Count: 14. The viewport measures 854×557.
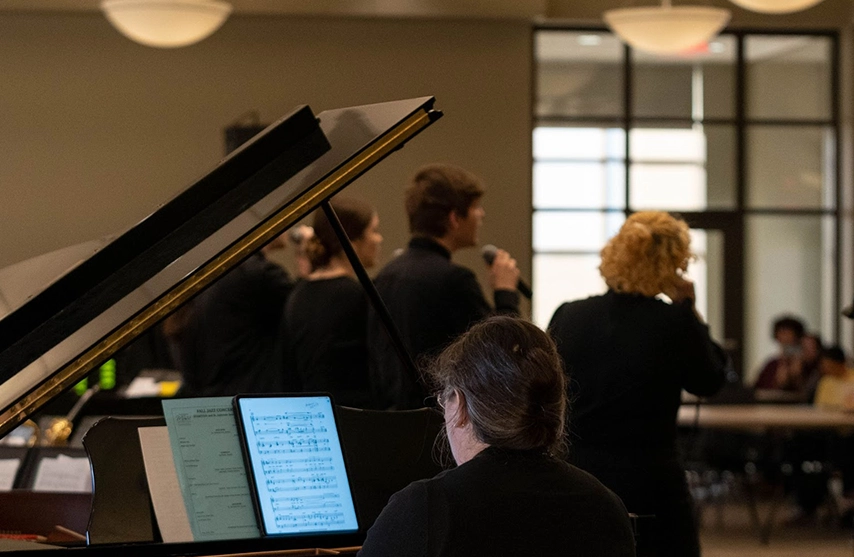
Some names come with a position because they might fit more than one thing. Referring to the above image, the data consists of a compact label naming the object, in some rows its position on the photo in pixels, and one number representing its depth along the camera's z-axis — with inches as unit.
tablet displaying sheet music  177.3
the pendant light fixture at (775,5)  585.4
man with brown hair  270.6
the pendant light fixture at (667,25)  592.7
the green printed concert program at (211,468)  174.0
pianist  122.3
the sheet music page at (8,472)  268.1
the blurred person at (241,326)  338.5
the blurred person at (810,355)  680.4
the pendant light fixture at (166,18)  586.5
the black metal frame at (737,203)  824.4
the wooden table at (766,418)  519.3
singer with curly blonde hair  235.9
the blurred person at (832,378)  592.0
